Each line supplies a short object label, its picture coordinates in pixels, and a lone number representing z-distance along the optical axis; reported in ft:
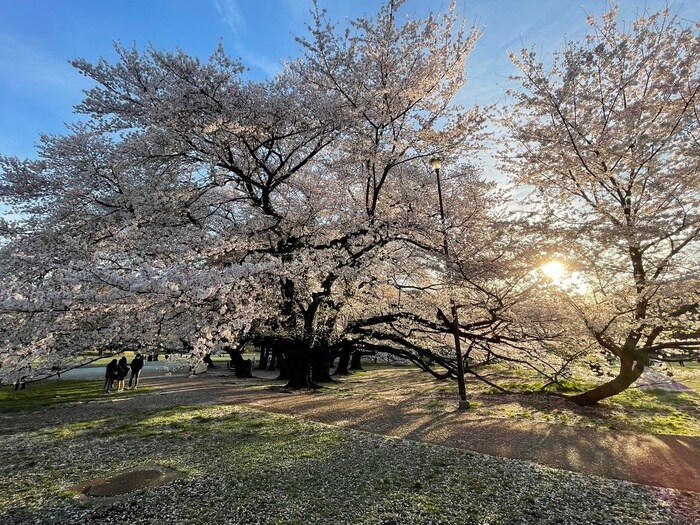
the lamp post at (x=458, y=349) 35.42
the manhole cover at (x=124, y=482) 16.26
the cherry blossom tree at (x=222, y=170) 26.53
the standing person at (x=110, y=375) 50.29
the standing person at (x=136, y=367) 53.99
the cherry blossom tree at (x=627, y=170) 22.93
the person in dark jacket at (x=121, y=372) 51.01
